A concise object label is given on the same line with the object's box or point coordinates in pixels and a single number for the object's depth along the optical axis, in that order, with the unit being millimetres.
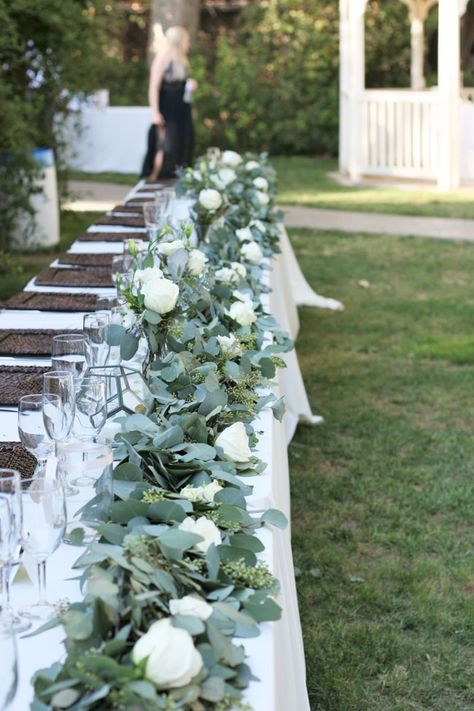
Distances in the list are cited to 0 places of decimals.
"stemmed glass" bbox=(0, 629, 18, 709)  1487
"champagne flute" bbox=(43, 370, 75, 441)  2266
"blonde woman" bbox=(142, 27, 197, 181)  11906
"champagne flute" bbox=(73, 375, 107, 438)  2369
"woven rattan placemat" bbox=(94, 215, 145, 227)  5906
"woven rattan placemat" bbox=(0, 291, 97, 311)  3980
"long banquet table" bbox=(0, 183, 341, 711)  1665
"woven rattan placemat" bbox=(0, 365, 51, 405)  2938
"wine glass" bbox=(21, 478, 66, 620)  1711
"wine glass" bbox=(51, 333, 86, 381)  2760
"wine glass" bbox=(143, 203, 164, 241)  4656
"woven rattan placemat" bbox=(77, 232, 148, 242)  5434
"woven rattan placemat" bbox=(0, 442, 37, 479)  2391
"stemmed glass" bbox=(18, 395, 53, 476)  2271
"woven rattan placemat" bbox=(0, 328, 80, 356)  3387
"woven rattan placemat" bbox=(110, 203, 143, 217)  6363
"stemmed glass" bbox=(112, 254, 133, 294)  3463
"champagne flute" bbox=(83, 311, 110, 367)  2775
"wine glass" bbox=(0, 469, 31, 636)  1627
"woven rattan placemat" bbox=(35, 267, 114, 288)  4379
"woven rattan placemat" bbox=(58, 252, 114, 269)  4792
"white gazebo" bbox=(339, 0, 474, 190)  14016
